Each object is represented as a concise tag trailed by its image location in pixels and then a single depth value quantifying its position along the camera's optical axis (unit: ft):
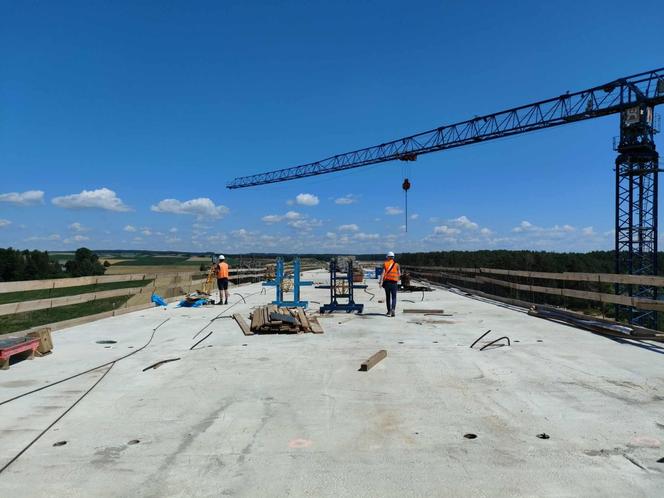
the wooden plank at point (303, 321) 32.07
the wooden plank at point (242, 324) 31.37
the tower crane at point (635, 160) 132.46
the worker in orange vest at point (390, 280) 40.73
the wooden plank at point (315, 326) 31.68
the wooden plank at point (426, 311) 42.90
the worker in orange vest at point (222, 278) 51.24
